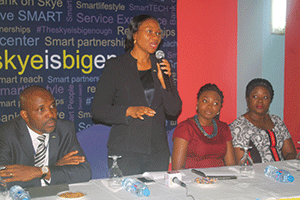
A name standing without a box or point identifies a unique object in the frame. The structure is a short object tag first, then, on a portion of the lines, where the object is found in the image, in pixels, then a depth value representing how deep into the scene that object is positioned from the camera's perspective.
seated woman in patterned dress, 3.21
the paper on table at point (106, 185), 1.94
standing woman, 2.46
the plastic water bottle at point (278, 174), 2.11
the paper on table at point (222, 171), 2.27
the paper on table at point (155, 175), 2.15
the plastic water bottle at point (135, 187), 1.82
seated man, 2.19
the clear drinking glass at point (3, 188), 1.77
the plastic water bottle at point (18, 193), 1.69
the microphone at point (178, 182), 1.93
